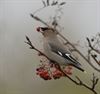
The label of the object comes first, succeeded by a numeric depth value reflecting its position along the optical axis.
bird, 4.68
